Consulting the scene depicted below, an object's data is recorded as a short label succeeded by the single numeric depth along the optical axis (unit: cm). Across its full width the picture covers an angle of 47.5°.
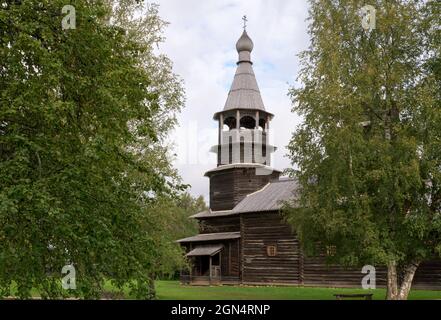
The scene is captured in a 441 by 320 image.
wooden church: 3475
